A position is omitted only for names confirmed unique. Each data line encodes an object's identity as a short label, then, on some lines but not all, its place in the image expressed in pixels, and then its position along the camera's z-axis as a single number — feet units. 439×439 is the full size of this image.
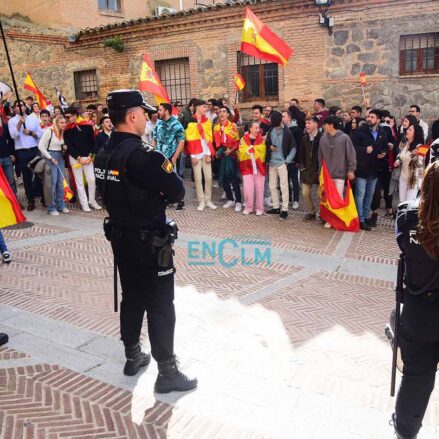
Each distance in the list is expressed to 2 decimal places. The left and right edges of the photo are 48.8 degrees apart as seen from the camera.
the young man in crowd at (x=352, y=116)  36.04
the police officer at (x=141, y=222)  10.83
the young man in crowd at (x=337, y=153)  27.50
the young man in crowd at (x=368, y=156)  28.53
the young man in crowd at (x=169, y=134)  31.91
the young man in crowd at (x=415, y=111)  36.28
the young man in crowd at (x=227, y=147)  33.55
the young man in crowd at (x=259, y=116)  33.58
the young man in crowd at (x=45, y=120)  36.32
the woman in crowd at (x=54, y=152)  32.32
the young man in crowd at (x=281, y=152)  30.91
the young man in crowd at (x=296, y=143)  33.22
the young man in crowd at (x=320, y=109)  38.93
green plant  58.75
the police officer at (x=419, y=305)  7.69
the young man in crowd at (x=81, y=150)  32.94
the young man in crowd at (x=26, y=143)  34.19
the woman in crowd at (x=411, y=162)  27.86
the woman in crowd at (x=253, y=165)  31.60
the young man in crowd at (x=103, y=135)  34.88
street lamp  44.96
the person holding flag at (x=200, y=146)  33.24
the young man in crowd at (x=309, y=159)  29.91
